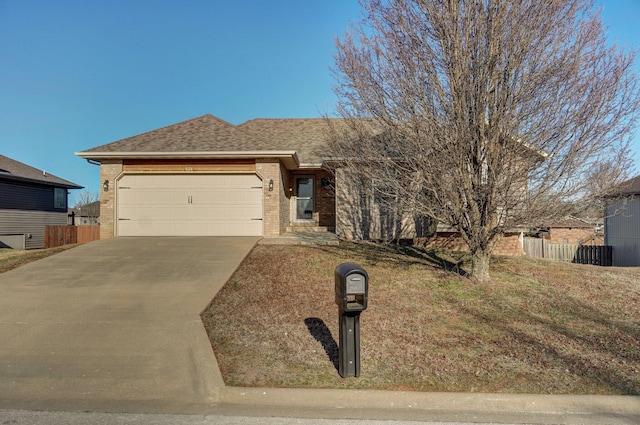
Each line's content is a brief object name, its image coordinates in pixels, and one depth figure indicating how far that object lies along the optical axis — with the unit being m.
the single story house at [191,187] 12.61
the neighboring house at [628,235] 18.30
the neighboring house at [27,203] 21.36
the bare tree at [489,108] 7.12
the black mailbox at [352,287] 4.33
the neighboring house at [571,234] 34.69
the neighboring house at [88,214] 44.53
